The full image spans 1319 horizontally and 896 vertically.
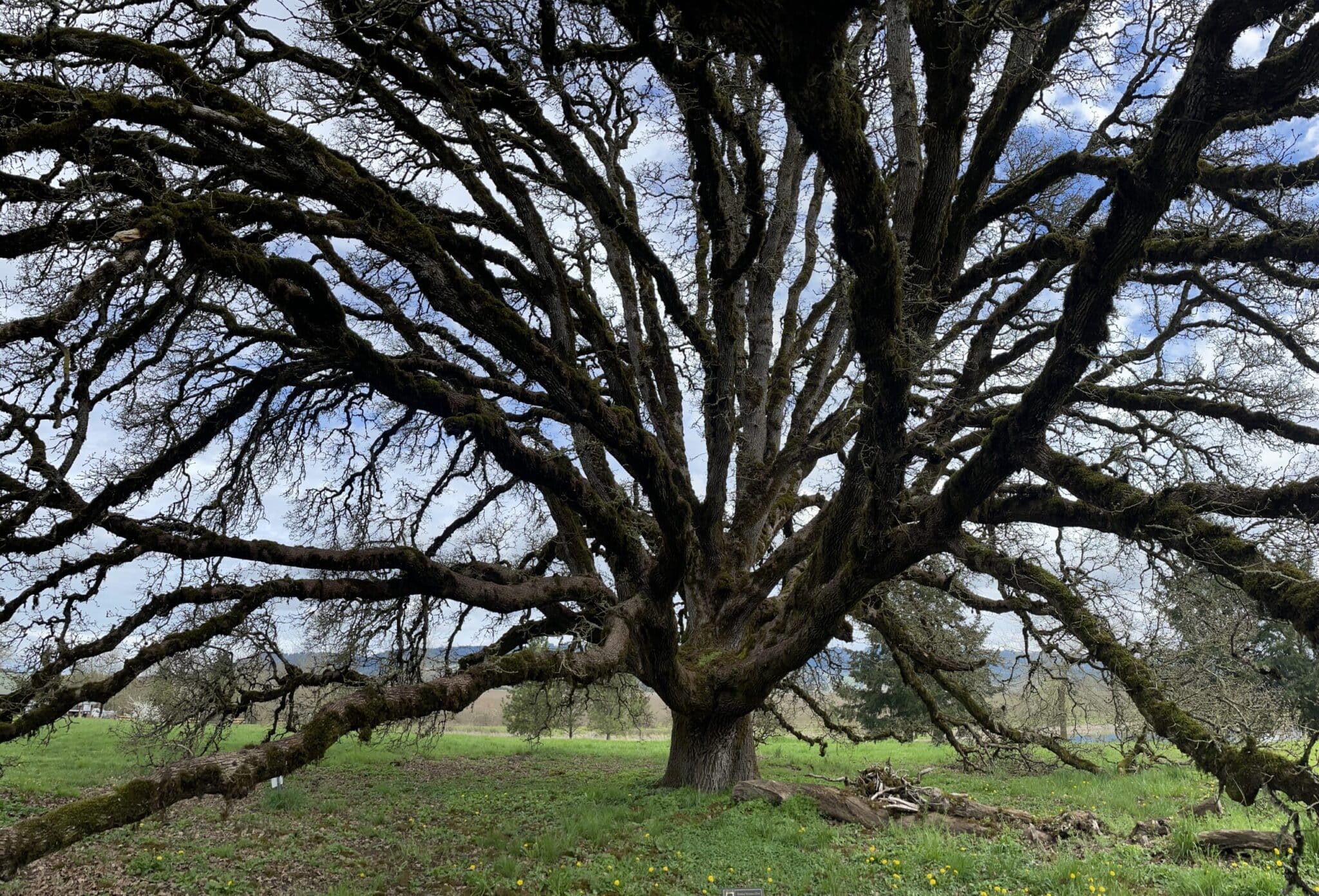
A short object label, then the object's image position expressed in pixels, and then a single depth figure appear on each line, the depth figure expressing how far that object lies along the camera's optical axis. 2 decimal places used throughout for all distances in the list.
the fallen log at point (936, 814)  7.35
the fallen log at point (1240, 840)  6.06
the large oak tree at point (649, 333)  4.42
